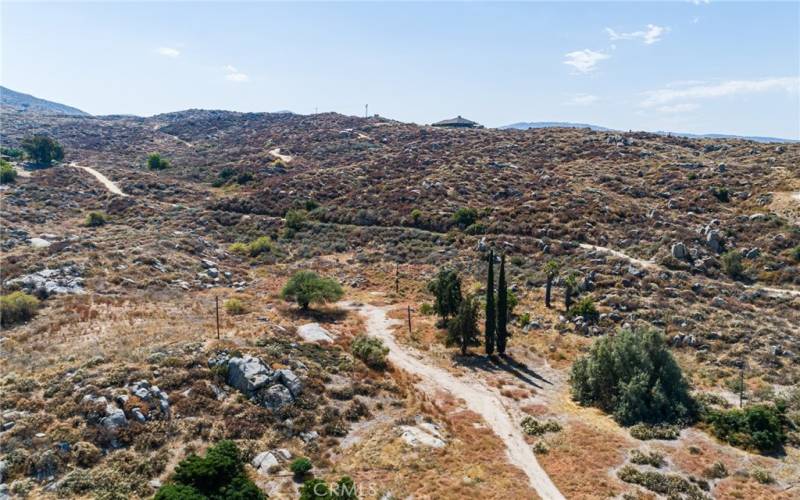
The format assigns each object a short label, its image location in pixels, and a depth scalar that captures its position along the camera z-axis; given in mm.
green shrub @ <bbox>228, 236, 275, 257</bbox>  66750
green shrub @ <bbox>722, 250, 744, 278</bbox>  50469
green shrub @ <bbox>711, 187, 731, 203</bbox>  69125
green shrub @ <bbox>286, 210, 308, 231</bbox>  76688
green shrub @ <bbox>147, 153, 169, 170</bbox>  113112
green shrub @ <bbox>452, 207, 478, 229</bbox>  72938
